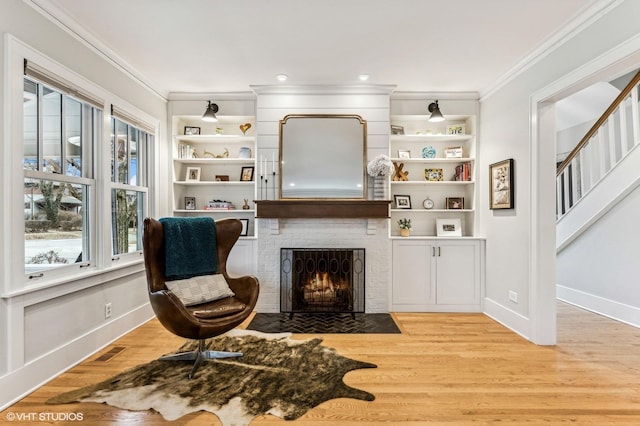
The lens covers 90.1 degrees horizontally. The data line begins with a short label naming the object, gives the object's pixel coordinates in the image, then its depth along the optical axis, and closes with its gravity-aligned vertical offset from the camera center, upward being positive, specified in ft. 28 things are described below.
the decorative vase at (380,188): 12.48 +0.93
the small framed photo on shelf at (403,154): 13.64 +2.47
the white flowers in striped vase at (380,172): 12.05 +1.52
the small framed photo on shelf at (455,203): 13.62 +0.39
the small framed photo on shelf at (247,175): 13.65 +1.56
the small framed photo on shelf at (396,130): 13.58 +3.49
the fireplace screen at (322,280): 12.55 -2.69
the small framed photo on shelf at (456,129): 13.51 +3.51
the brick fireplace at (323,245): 12.60 -1.31
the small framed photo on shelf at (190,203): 13.75 +0.36
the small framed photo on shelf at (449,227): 13.53 -0.64
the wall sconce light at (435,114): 12.32 +3.78
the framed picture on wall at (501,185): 10.86 +0.96
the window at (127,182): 10.39 +1.02
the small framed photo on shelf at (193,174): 13.84 +1.63
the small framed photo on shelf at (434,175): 13.71 +1.59
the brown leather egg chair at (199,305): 7.35 -2.36
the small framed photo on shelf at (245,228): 13.52 -0.70
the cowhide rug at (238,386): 6.39 -3.91
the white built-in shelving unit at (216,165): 13.46 +2.02
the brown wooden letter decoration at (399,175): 13.50 +1.56
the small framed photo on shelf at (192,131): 13.74 +3.48
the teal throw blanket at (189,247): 8.63 -1.00
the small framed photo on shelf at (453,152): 13.47 +2.54
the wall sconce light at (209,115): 12.46 +3.76
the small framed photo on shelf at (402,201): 13.64 +0.44
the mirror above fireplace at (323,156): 12.57 +2.20
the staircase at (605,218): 11.69 -0.23
